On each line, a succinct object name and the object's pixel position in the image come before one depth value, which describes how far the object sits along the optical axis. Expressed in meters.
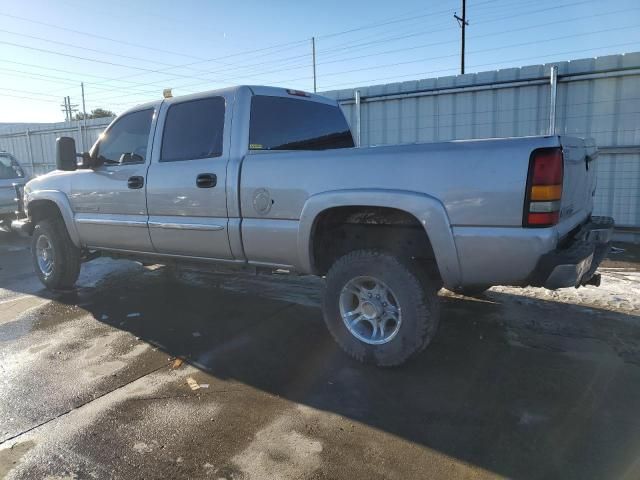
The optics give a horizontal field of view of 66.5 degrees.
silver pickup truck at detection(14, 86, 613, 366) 2.95
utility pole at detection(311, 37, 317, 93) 48.12
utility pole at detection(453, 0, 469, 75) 29.69
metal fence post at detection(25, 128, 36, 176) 17.20
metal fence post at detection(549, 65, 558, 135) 8.06
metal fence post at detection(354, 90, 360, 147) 10.02
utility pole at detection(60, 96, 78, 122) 62.72
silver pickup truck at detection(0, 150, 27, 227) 10.46
